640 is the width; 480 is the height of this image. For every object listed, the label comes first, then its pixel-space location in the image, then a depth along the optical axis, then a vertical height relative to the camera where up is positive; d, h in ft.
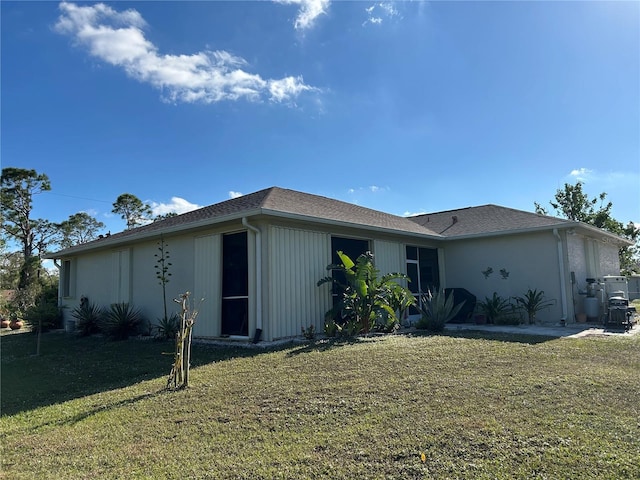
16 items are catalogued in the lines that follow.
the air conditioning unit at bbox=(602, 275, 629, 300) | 42.70 -0.69
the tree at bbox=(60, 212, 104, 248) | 114.21 +18.83
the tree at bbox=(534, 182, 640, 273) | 87.25 +15.46
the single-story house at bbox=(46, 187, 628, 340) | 30.32 +2.77
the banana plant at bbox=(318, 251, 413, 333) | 30.83 -0.80
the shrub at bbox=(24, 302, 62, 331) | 33.47 -2.41
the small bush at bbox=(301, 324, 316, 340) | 29.19 -3.47
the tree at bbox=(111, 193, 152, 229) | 121.08 +24.71
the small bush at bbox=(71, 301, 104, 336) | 42.50 -3.02
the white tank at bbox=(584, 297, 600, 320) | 40.11 -2.94
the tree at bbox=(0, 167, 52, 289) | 93.91 +21.44
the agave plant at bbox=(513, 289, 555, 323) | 40.06 -2.28
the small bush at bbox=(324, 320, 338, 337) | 29.99 -3.25
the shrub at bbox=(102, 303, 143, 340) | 36.96 -3.00
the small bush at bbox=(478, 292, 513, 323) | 41.32 -2.82
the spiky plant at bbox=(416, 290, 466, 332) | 33.60 -2.65
